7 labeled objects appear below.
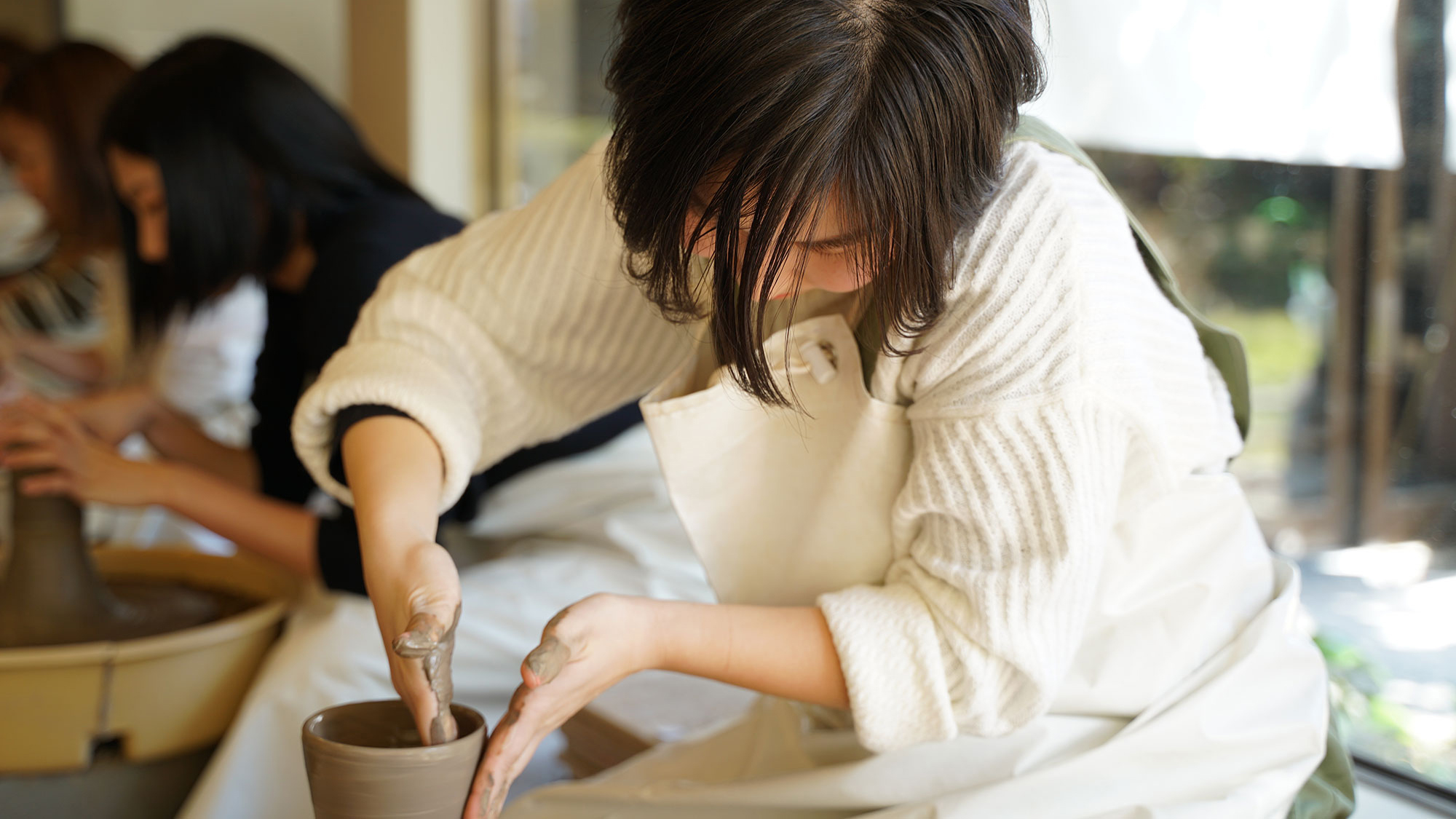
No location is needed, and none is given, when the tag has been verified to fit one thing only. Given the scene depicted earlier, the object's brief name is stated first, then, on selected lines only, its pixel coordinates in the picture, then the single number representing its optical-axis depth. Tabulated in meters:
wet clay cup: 0.67
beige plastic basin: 1.14
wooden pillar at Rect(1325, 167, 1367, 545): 1.29
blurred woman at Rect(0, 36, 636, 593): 1.33
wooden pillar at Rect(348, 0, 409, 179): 2.66
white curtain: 1.20
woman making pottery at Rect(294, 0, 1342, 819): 0.61
